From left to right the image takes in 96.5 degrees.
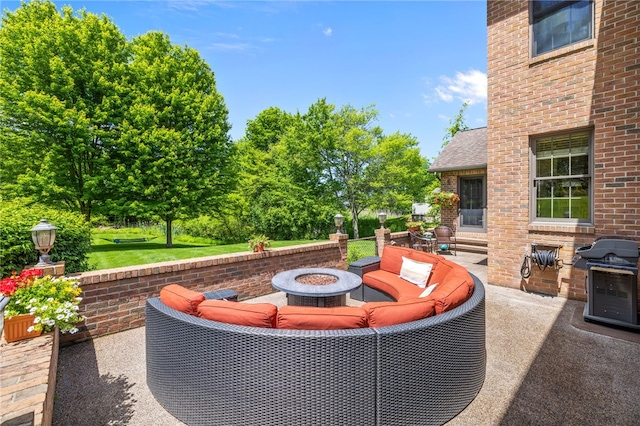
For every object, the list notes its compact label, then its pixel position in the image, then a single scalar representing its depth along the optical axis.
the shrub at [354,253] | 8.27
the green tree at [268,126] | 26.94
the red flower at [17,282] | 3.06
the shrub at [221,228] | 19.11
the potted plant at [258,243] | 6.08
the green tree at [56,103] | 11.71
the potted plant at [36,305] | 2.92
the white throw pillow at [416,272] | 4.80
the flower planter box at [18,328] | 2.88
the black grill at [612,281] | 4.01
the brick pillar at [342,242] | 7.70
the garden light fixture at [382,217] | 8.72
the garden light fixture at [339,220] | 7.43
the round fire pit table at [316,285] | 4.15
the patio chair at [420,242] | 9.95
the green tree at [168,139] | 13.00
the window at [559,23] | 5.07
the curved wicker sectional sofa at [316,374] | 2.12
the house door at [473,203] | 10.98
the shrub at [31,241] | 4.55
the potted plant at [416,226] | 10.50
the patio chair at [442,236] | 10.35
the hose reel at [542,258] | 5.39
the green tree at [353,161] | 16.73
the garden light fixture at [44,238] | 3.66
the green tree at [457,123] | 24.15
